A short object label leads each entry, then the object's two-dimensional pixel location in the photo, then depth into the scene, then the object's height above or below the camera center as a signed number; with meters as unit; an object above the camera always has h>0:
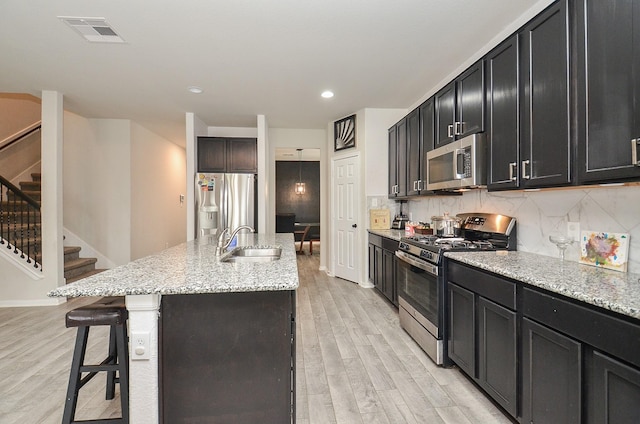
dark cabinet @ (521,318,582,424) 1.33 -0.76
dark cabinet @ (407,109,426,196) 3.66 +0.66
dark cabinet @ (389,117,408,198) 4.10 +0.70
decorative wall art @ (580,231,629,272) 1.66 -0.22
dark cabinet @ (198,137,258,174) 5.36 +0.96
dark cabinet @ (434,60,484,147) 2.46 +0.90
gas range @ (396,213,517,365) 2.41 -0.49
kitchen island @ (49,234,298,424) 1.38 -0.61
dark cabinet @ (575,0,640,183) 1.32 +0.54
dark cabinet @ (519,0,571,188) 1.67 +0.62
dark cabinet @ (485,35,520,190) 2.06 +0.65
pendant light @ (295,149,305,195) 9.81 +0.90
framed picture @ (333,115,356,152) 5.07 +1.30
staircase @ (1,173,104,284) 4.68 -0.67
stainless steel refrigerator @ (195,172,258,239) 4.99 +0.15
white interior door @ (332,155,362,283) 5.04 -0.10
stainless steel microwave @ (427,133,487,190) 2.42 +0.38
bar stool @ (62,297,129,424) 1.52 -0.69
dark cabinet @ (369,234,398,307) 3.65 -0.70
